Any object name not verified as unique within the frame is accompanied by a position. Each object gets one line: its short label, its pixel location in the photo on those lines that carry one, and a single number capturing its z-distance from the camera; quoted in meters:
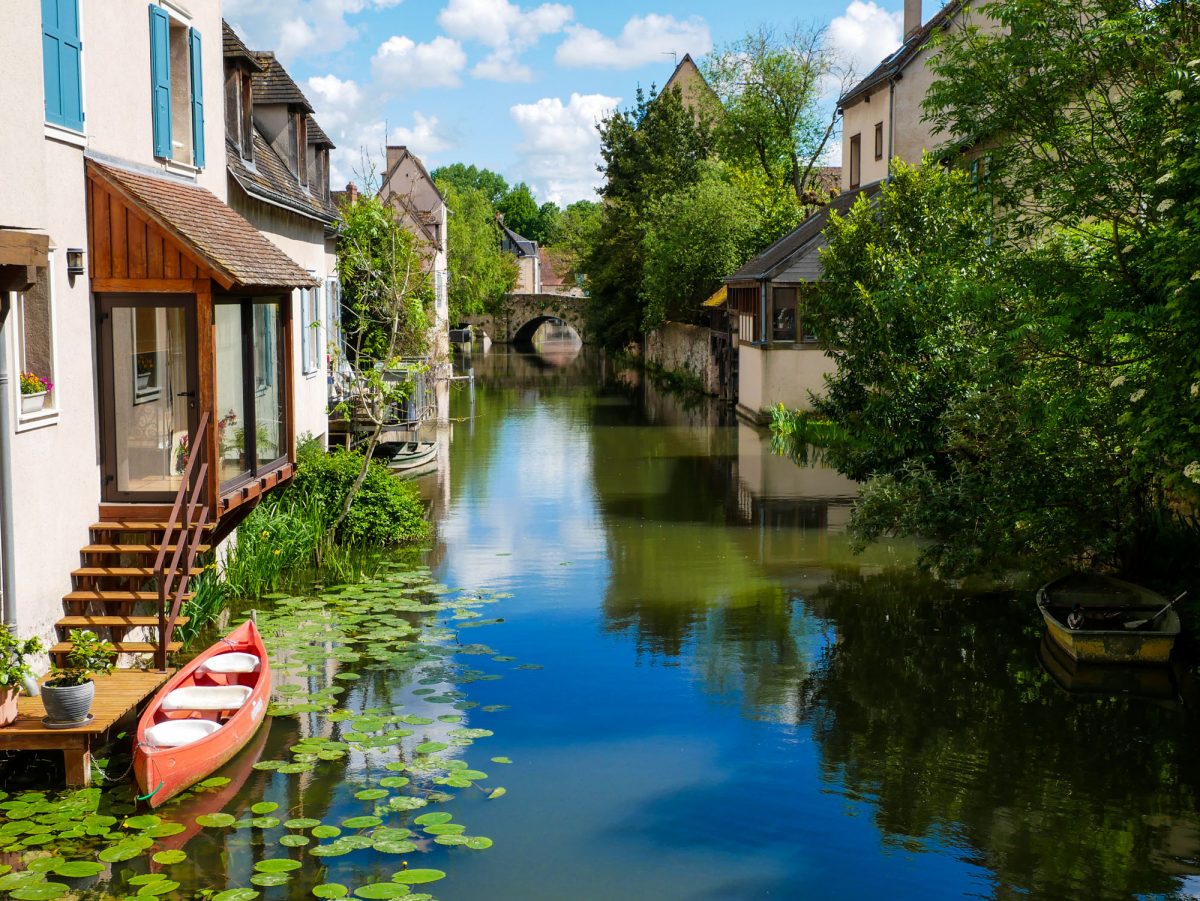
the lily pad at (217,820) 9.42
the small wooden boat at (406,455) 27.31
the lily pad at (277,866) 8.75
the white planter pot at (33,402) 10.63
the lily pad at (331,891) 8.41
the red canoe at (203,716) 9.59
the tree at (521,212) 131.38
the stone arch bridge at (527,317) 78.12
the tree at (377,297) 19.28
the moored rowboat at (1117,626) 13.55
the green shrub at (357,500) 19.28
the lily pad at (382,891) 8.38
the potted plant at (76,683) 9.41
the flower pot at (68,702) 9.39
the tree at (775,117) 49.69
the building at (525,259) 112.31
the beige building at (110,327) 10.27
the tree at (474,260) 70.69
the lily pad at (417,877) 8.61
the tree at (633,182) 55.47
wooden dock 9.42
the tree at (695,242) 45.59
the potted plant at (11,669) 9.42
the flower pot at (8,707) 9.51
